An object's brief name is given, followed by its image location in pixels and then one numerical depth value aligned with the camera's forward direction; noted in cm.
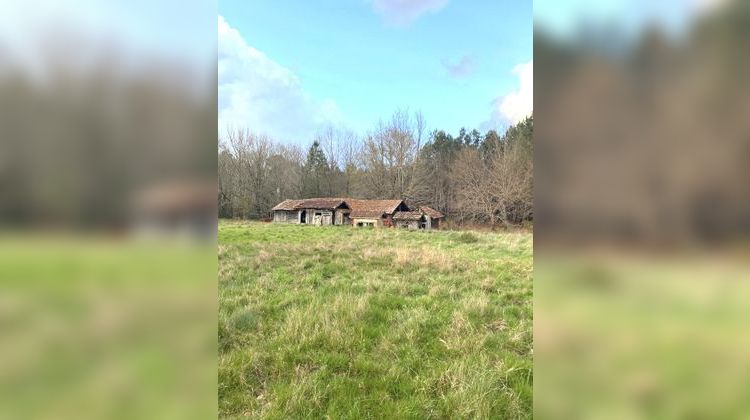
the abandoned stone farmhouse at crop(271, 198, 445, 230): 3734
